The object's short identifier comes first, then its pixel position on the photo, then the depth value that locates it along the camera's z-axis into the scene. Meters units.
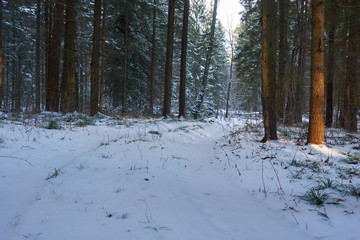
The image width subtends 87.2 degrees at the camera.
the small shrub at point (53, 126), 5.33
